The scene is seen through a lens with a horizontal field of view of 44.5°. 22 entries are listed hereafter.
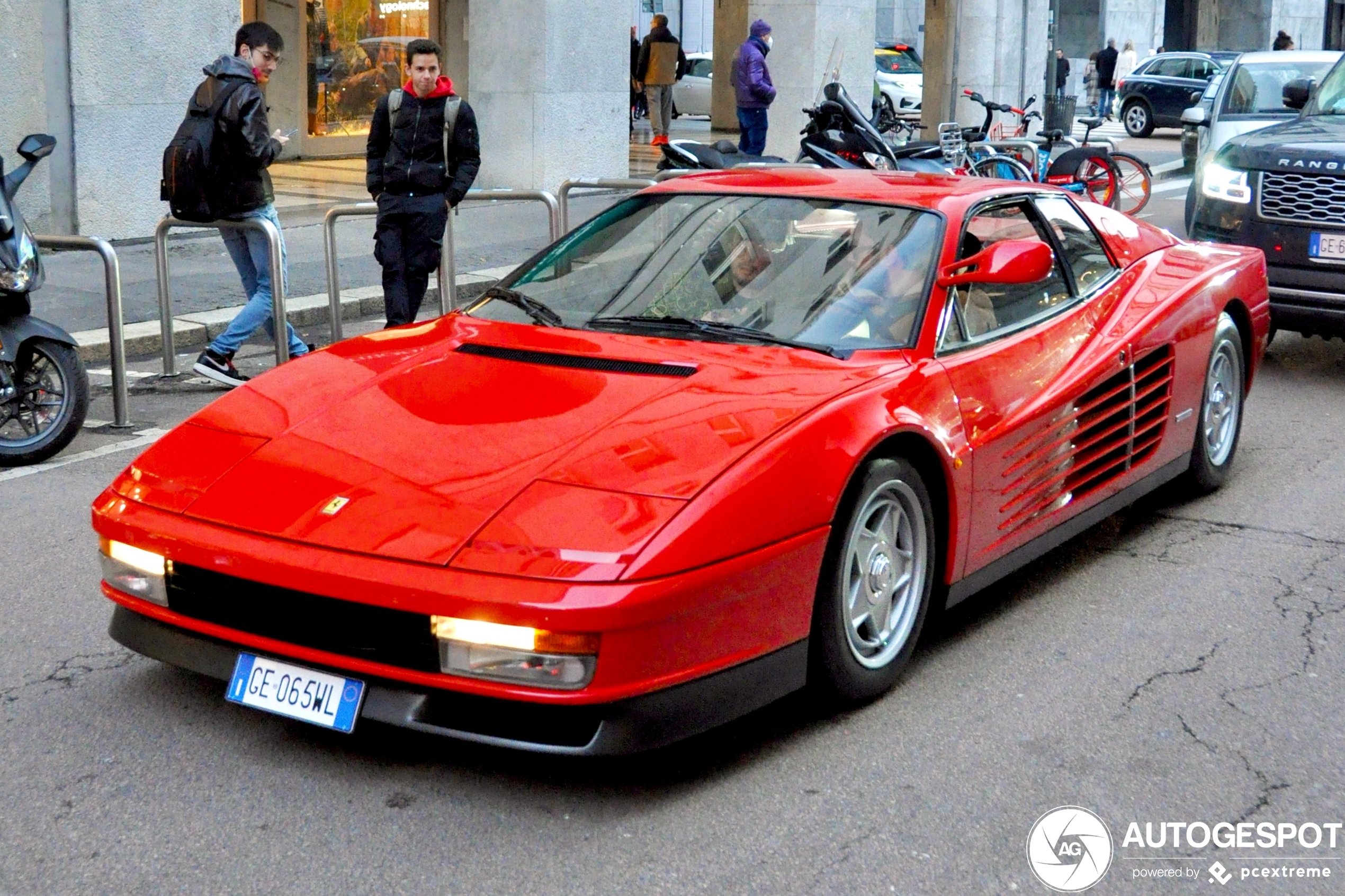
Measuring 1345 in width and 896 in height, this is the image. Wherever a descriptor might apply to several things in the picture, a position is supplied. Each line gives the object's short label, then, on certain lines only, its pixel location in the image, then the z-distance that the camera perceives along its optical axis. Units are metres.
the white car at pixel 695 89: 35.00
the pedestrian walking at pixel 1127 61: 35.78
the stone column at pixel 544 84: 17.52
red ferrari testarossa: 3.50
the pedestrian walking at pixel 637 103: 32.62
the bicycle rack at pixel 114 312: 7.38
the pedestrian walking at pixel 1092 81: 38.88
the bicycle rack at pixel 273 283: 8.12
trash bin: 27.16
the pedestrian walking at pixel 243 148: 8.27
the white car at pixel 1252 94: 15.11
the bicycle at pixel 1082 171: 15.91
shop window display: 21.50
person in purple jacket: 18.17
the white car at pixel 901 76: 34.03
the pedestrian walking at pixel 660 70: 25.14
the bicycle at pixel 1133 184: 16.98
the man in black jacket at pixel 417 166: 8.53
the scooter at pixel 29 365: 6.80
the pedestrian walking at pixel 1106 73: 37.41
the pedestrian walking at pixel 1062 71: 36.41
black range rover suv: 8.75
